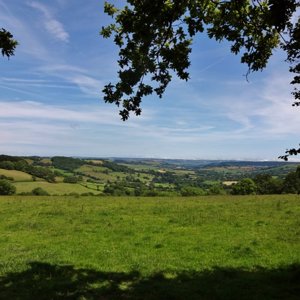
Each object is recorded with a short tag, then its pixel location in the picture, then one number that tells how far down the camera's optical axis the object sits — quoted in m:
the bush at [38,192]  68.44
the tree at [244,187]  74.31
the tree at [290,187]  61.81
